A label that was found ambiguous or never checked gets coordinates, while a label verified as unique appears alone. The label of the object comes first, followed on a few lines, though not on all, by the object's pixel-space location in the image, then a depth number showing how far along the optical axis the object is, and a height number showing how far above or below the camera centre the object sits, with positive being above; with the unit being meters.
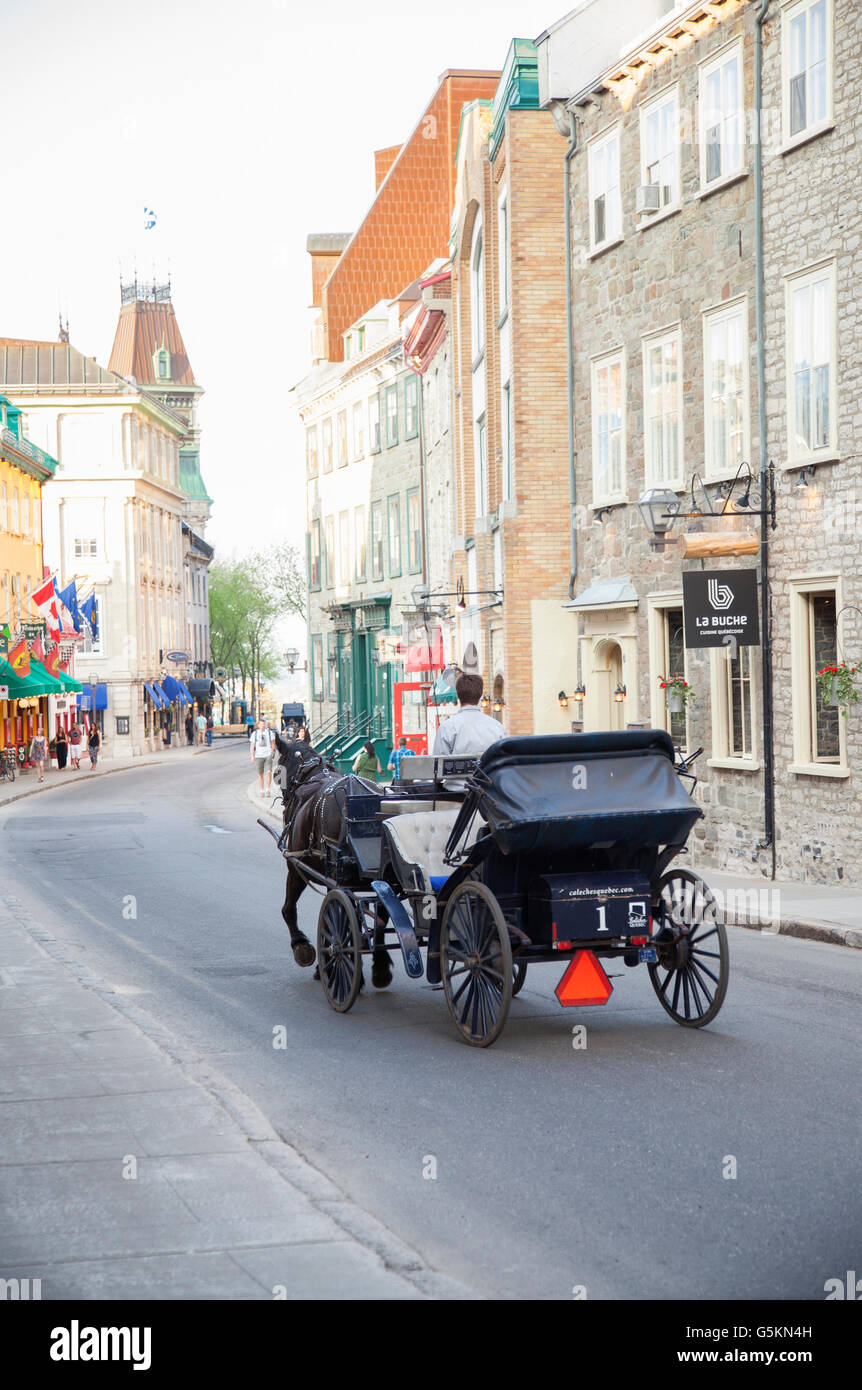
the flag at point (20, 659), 50.23 +0.17
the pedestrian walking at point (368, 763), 33.84 -2.28
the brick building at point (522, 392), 24.66 +4.30
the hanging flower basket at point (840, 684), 15.93 -0.39
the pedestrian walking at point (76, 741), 61.71 -3.09
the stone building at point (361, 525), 47.16 +4.30
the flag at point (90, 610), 57.19 +1.90
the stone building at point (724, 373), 16.69 +3.33
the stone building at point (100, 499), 74.50 +7.82
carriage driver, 10.19 -0.49
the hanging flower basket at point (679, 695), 20.04 -0.58
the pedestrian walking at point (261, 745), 39.81 -2.20
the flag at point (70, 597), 50.97 +2.13
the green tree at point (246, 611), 116.75 +3.56
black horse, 11.04 -1.10
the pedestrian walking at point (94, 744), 61.76 -3.17
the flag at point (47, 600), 47.75 +1.90
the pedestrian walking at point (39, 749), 52.69 -2.88
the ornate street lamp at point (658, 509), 17.77 +1.57
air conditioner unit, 20.50 +5.85
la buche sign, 17.70 +0.45
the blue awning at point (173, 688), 81.64 -1.41
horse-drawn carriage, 8.66 -1.28
